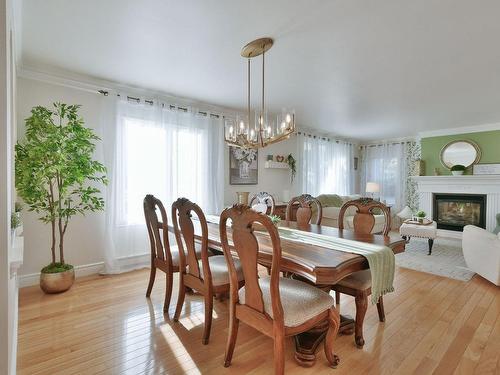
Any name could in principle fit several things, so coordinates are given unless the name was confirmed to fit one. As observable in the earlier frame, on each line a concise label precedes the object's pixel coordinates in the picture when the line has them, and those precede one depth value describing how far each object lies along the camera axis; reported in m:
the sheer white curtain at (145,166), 3.42
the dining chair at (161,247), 2.38
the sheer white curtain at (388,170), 6.91
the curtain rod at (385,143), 6.89
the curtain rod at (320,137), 5.91
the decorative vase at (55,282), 2.76
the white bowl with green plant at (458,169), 5.58
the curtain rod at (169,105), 3.36
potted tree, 2.52
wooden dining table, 1.50
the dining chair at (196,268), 1.98
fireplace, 5.48
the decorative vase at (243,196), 4.58
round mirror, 5.57
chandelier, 2.41
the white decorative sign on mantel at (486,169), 5.32
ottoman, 4.29
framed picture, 4.74
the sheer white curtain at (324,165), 5.92
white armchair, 3.03
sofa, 5.37
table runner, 1.72
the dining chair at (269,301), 1.47
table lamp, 6.71
